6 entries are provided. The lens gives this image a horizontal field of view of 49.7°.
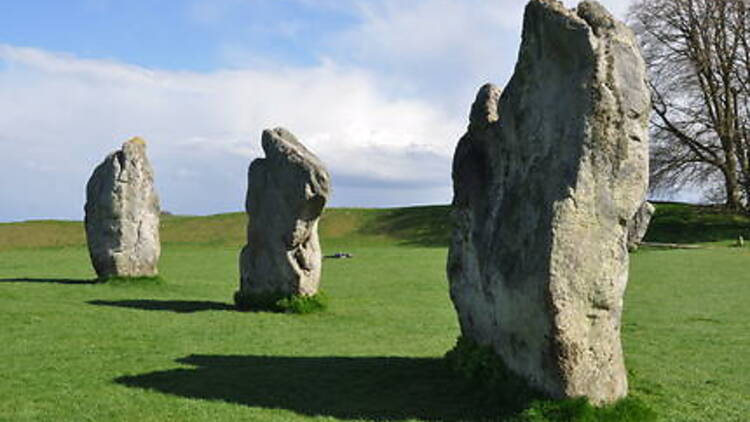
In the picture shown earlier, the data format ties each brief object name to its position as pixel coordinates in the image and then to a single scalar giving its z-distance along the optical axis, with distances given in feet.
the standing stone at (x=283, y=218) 59.77
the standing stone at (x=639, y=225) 125.44
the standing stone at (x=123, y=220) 78.84
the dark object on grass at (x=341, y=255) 125.08
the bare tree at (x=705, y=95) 167.63
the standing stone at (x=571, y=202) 28.35
